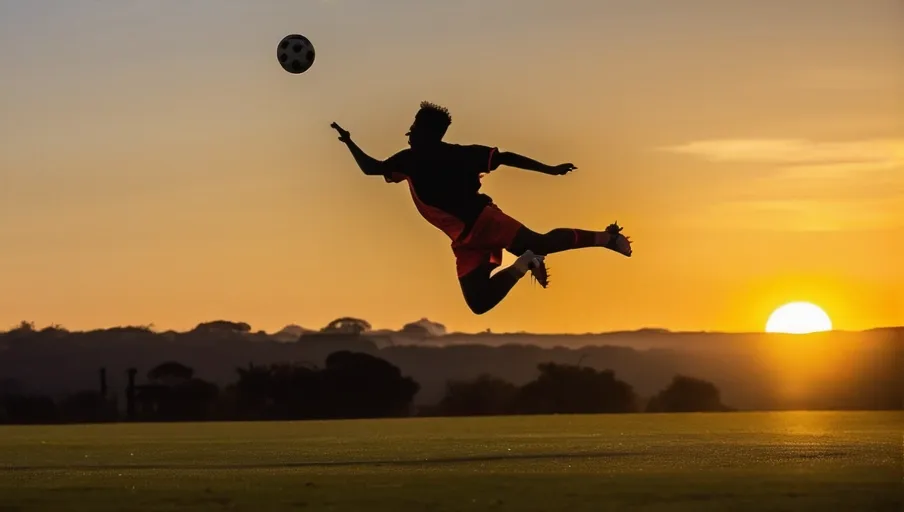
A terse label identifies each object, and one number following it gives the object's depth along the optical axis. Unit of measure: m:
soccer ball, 23.98
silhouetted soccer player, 21.53
